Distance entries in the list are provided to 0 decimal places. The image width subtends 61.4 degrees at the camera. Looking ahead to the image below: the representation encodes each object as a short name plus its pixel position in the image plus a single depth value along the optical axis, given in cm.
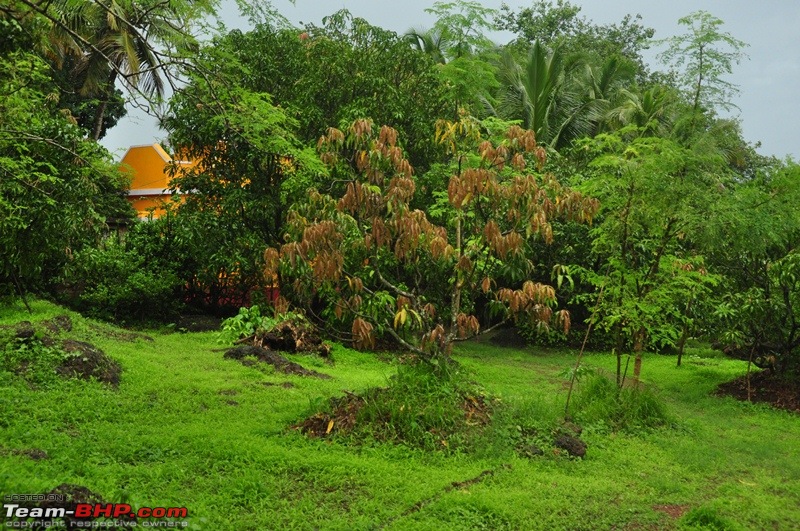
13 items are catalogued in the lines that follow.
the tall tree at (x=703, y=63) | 915
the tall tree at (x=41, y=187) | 915
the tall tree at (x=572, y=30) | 2942
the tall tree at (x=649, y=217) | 799
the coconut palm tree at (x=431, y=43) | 2170
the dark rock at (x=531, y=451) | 607
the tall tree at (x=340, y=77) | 1333
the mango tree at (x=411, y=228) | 609
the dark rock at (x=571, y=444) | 614
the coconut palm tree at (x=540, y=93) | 2077
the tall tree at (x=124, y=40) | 626
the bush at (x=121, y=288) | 1225
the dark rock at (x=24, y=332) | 721
